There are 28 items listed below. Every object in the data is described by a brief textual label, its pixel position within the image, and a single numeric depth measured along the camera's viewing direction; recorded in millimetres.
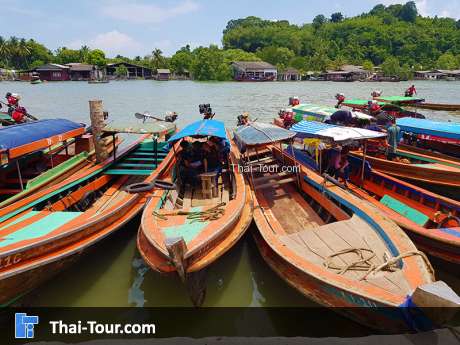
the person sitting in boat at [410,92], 20098
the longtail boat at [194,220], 5113
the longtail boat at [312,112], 13935
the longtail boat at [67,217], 5168
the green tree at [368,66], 90838
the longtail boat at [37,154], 7684
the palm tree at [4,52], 86938
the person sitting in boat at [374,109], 14219
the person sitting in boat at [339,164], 8883
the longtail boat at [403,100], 17577
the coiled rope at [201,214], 6418
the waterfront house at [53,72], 76750
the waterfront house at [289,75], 86769
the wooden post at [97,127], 10203
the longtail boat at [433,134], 9883
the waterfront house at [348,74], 81938
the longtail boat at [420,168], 9016
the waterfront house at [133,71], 86375
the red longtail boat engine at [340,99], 18734
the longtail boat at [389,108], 16250
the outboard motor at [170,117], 15008
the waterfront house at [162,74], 83938
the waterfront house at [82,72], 79562
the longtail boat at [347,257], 4180
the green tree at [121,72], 85250
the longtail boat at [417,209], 5910
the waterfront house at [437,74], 83812
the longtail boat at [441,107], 24177
